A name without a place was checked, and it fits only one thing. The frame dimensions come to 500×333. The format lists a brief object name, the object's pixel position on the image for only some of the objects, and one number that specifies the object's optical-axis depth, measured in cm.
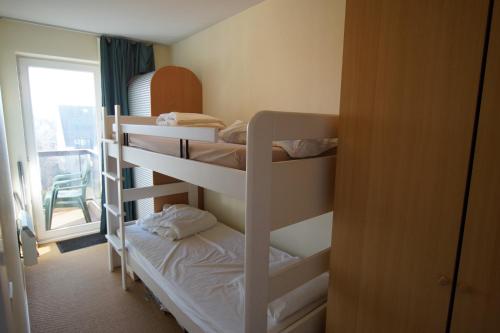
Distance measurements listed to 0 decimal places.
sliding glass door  327
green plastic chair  350
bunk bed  103
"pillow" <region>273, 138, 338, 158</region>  123
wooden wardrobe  79
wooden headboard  299
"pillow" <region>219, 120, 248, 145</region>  165
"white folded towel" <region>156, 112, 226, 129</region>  212
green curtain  333
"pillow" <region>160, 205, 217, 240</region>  248
